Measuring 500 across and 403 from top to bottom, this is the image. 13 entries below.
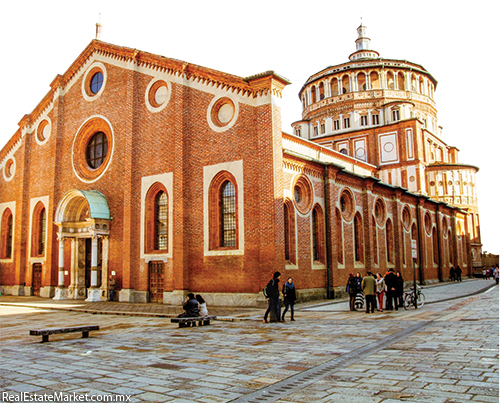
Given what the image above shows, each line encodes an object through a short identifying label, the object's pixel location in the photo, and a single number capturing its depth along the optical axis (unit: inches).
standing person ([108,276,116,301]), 916.2
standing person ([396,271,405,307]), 687.7
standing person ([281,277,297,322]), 580.4
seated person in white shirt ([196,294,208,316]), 583.0
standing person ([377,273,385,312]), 673.5
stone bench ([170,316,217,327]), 536.9
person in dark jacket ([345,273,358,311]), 663.9
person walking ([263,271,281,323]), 562.3
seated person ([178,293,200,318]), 561.6
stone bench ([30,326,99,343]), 425.4
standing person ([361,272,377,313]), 643.5
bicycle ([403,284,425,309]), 697.0
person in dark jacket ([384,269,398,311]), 673.6
